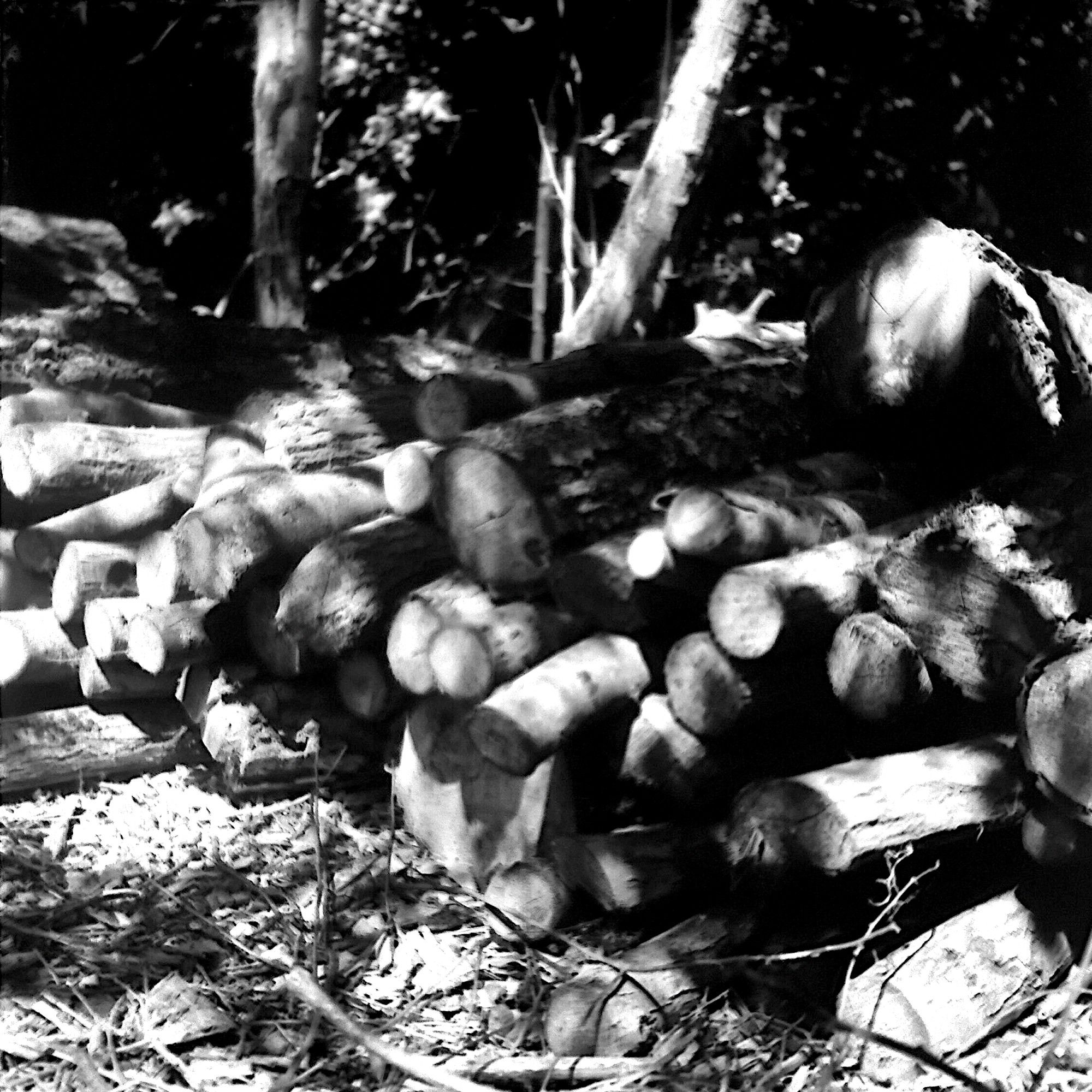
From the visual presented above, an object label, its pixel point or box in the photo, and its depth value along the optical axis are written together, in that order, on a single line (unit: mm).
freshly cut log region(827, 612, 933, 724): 2527
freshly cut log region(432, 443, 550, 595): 2801
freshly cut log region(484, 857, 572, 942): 2594
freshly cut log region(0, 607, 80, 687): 3348
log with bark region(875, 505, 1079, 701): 2531
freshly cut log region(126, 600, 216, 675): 3119
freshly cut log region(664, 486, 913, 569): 2594
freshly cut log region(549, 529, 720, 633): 2699
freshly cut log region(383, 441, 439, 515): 2982
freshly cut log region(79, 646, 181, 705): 3314
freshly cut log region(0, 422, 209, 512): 3482
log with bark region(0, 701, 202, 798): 3299
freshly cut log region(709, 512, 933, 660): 2520
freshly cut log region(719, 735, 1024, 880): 2375
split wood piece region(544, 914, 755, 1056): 2311
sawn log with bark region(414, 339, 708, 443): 3344
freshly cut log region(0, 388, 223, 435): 3633
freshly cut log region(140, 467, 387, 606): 3029
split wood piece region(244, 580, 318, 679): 3004
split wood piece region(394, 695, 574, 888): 2764
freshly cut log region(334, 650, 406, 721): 3043
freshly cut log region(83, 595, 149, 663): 3229
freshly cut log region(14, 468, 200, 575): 3502
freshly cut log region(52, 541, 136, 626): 3334
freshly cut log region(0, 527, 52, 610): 3584
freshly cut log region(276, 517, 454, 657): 2912
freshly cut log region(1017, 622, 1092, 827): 2262
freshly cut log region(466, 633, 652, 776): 2541
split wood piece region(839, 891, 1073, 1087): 2389
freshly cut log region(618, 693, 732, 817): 2711
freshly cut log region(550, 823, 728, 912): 2486
